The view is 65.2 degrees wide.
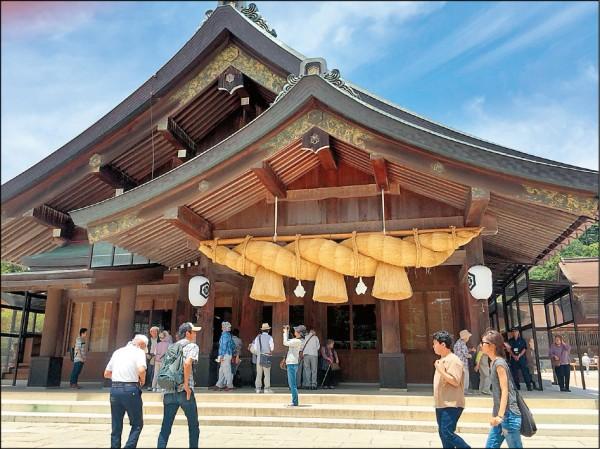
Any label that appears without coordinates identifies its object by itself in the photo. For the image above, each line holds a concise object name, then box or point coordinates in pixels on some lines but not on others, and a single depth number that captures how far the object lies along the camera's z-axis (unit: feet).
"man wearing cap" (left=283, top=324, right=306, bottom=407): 23.89
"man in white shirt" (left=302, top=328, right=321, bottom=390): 31.55
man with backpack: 15.87
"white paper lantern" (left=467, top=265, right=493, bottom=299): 26.77
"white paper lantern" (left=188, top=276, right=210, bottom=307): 30.76
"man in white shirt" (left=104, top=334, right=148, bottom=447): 16.08
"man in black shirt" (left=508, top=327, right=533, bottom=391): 34.01
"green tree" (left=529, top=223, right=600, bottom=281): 151.02
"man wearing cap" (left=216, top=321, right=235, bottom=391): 30.16
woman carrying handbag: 13.42
